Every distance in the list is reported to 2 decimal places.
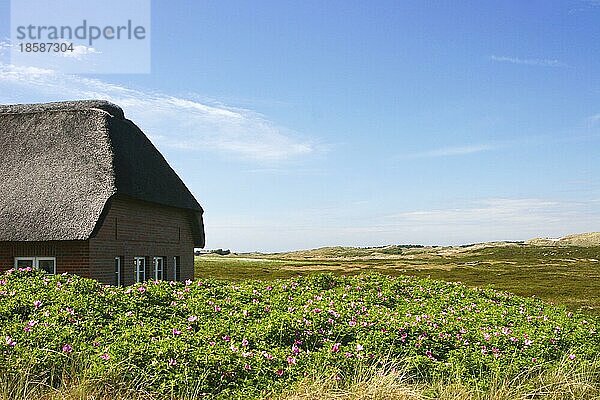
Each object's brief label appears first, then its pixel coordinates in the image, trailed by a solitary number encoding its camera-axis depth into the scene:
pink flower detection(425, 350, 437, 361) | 8.37
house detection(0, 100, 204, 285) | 17.66
